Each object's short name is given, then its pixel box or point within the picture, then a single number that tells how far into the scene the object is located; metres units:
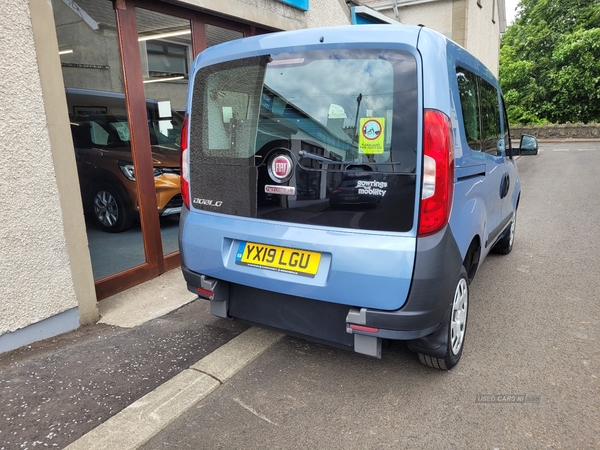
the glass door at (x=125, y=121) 4.05
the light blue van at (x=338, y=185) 2.29
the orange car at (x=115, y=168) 4.15
